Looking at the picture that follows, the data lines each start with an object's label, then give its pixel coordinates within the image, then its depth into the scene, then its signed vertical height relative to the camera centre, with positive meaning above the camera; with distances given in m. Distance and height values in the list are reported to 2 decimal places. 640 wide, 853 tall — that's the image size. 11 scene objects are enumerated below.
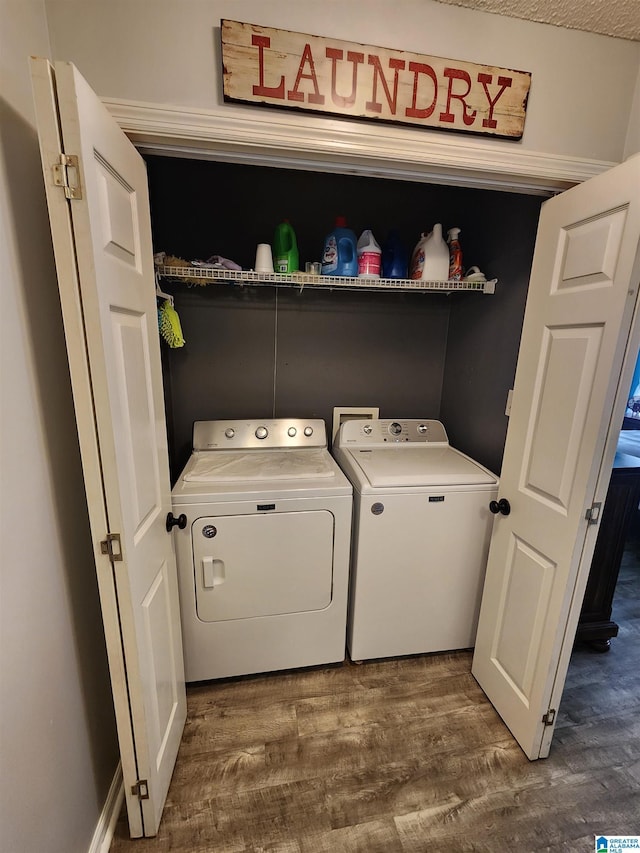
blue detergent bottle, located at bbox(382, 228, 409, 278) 1.98 +0.43
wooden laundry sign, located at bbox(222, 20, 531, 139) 1.02 +0.71
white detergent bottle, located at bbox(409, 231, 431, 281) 1.92 +0.43
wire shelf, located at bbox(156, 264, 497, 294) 1.67 +0.27
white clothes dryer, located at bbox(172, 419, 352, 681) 1.57 -0.93
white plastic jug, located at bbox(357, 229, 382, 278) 1.84 +0.40
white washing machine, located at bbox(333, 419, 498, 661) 1.70 -0.92
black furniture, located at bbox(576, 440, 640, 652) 1.83 -0.97
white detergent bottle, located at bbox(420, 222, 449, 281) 1.88 +0.42
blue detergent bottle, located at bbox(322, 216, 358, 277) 1.85 +0.42
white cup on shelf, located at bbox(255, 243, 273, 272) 1.77 +0.37
